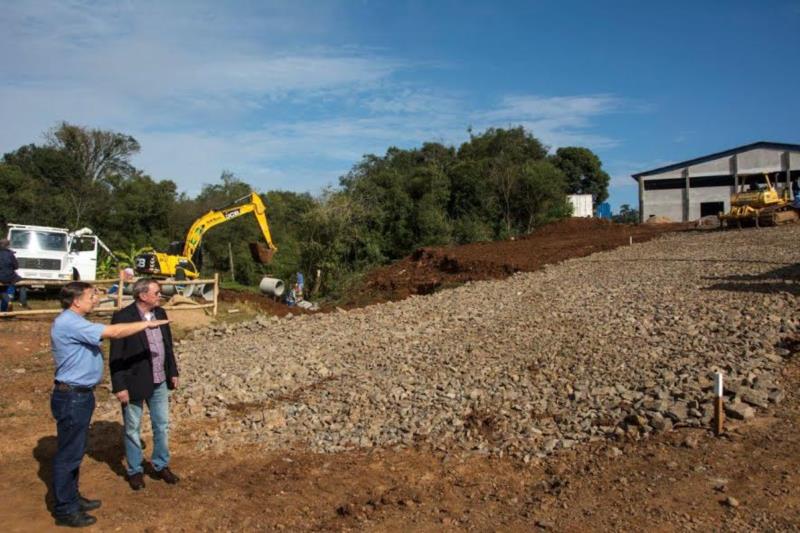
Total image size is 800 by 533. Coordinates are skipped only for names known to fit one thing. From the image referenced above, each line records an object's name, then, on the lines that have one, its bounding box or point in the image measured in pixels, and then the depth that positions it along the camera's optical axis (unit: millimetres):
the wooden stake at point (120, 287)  14756
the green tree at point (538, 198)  35938
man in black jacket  5629
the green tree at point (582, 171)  56844
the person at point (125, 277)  16570
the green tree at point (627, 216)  45031
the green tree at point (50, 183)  39625
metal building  38062
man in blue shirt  5137
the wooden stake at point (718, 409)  6020
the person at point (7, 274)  14831
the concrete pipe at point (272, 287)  24297
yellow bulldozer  25000
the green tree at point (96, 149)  49281
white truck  20078
